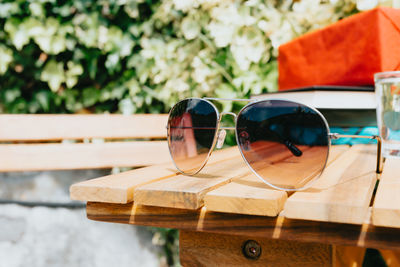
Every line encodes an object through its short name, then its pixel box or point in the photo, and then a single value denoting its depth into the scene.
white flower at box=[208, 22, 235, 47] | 0.83
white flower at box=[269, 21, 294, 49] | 0.81
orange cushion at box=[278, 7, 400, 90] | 0.56
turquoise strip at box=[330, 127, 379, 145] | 0.57
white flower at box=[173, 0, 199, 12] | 0.87
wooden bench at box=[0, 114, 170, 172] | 0.75
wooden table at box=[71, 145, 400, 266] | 0.34
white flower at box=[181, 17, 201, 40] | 0.90
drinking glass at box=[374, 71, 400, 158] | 0.46
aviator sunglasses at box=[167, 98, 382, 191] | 0.38
